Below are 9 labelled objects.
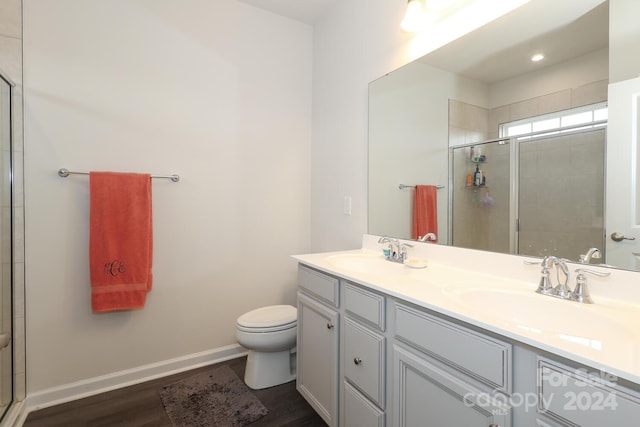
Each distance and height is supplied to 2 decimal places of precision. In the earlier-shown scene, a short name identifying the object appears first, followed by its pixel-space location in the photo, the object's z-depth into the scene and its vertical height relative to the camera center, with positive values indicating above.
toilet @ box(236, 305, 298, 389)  1.82 -0.83
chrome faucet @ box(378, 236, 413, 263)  1.67 -0.23
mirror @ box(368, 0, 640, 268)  1.07 +0.51
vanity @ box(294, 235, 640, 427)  0.64 -0.38
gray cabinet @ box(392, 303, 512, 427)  0.78 -0.49
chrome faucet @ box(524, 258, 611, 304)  0.96 -0.25
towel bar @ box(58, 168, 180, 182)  1.76 +0.22
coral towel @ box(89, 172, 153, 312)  1.80 -0.18
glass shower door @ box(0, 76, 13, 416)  1.56 -0.19
